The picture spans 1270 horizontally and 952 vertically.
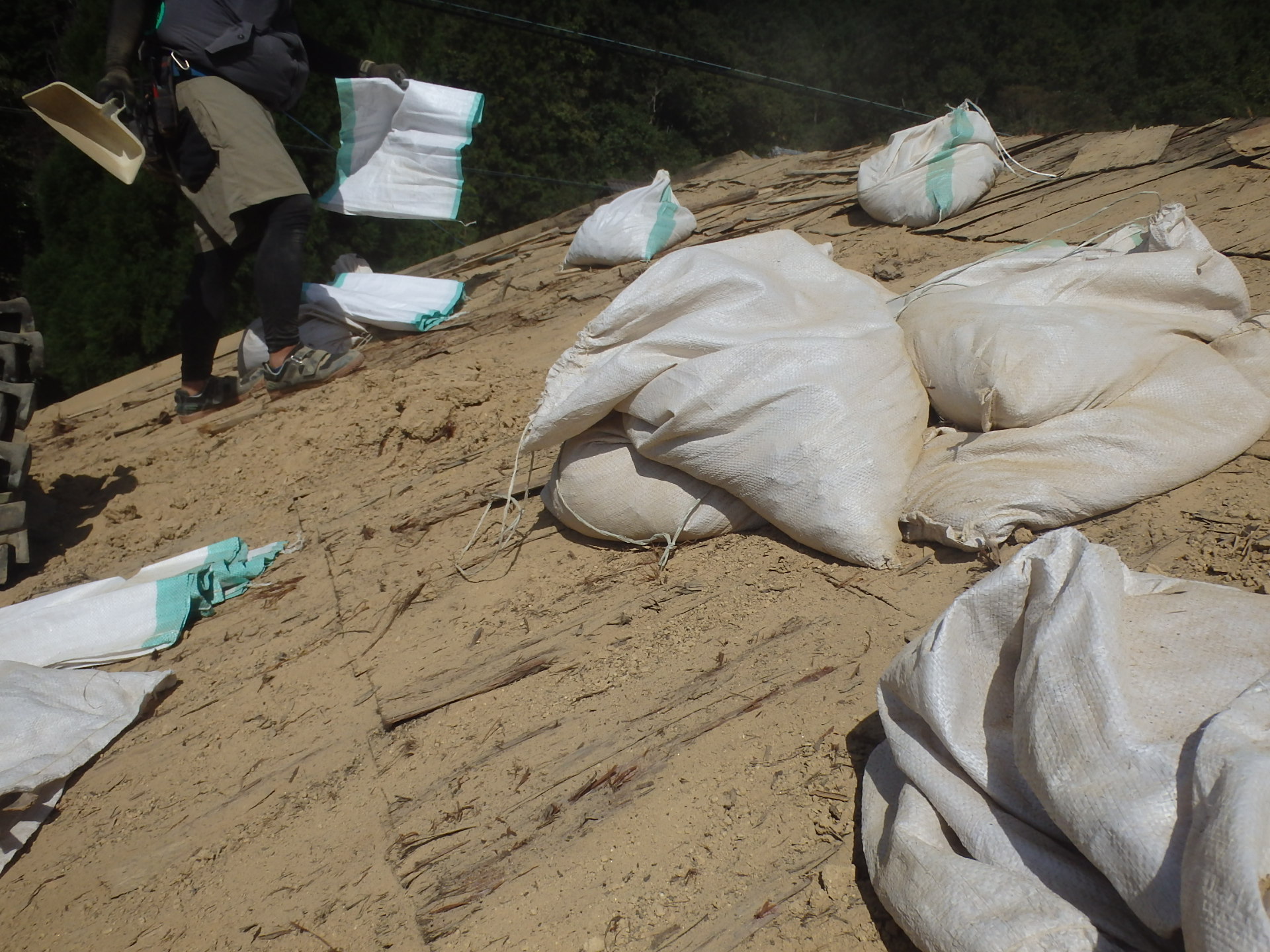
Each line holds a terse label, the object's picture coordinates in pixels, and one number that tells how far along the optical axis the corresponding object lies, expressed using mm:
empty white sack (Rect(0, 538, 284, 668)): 2377
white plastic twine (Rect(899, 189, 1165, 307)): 2402
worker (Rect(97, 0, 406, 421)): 3314
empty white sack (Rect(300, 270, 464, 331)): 4207
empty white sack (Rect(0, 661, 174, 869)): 1860
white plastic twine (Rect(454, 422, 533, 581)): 2387
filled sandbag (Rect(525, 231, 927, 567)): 1925
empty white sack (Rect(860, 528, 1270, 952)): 889
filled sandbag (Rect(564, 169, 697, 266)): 4477
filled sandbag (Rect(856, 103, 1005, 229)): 4148
